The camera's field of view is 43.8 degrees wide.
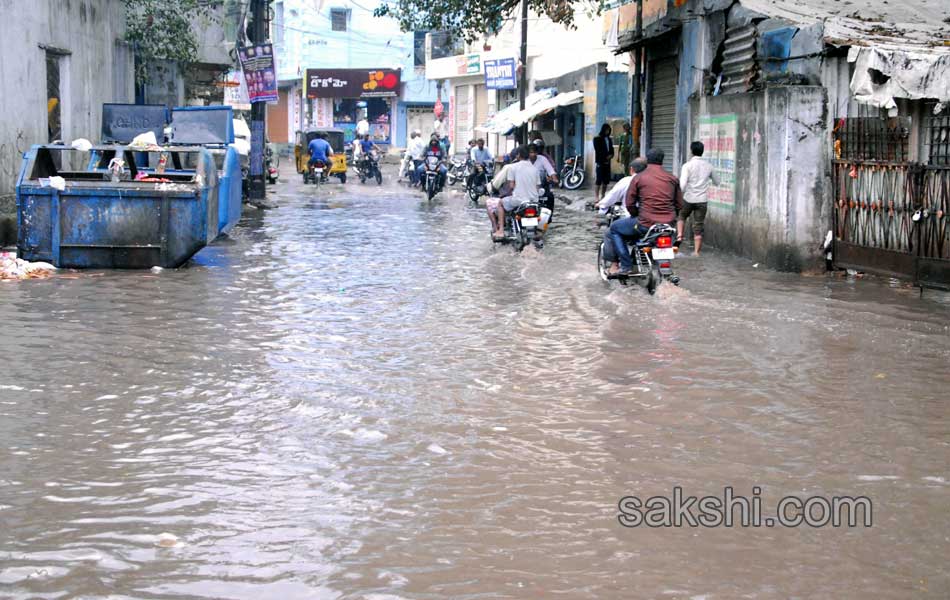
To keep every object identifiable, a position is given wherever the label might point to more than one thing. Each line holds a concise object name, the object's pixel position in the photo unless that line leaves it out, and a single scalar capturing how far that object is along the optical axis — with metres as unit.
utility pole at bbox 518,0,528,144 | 33.11
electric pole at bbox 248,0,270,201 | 25.84
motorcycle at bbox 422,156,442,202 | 28.44
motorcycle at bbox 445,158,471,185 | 37.94
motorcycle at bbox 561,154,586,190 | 32.12
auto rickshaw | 39.25
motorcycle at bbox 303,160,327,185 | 34.78
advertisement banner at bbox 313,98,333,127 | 61.44
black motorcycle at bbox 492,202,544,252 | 15.44
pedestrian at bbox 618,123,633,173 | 26.19
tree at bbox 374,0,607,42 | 22.81
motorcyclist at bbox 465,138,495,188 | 30.85
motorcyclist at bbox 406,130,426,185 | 34.03
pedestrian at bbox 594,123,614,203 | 25.17
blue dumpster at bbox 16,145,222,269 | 13.19
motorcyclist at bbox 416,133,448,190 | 29.31
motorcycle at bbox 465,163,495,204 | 29.12
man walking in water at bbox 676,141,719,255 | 15.95
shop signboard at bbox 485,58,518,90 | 41.75
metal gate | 11.84
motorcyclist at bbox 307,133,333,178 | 34.78
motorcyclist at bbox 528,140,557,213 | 17.11
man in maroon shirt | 11.99
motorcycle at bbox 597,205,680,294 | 11.64
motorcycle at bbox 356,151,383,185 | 37.19
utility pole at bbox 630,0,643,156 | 23.38
